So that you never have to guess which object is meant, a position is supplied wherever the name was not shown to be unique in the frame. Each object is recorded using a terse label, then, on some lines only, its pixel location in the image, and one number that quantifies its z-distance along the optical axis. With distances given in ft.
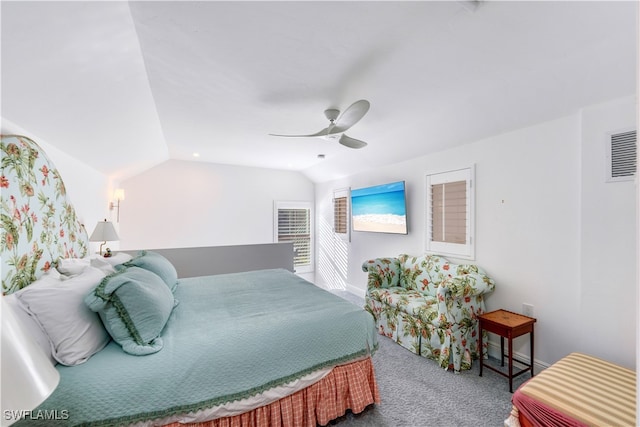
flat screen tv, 13.12
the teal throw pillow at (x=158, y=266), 7.66
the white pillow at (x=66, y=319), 4.32
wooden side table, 7.30
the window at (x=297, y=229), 19.62
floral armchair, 8.42
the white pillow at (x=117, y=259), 8.37
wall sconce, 12.75
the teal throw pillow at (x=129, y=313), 4.84
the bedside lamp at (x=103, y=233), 9.22
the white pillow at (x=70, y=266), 6.11
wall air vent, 6.37
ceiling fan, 7.04
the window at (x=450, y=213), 10.33
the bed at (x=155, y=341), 4.24
